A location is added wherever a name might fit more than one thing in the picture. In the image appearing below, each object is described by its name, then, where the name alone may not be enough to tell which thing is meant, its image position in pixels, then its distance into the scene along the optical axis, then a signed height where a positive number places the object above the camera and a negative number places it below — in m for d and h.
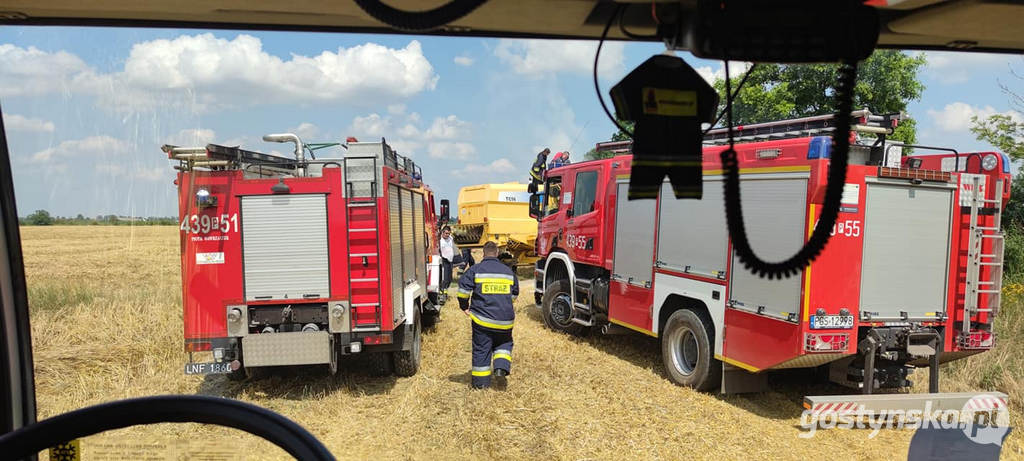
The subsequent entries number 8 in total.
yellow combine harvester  19.67 -0.74
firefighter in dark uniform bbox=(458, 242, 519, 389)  7.29 -1.36
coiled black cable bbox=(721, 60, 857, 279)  1.54 +0.00
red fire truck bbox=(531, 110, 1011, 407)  5.77 -0.66
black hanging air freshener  1.83 +0.25
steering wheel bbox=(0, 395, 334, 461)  1.62 -0.60
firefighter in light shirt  14.12 -1.21
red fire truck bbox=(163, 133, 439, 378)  6.67 -0.67
